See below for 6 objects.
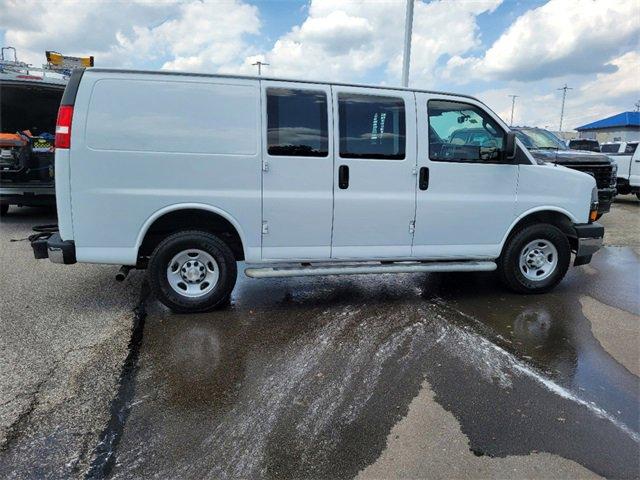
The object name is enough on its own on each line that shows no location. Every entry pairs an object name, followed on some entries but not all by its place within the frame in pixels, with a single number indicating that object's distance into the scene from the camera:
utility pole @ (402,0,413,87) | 11.80
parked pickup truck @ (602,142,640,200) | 13.88
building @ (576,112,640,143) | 40.34
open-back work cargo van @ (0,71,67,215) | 8.41
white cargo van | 4.31
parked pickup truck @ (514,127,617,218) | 9.29
